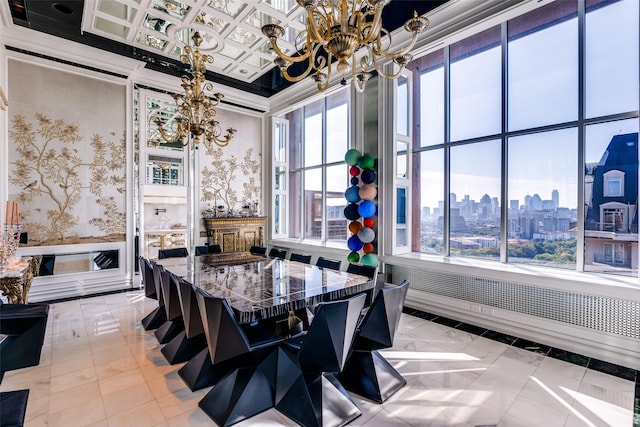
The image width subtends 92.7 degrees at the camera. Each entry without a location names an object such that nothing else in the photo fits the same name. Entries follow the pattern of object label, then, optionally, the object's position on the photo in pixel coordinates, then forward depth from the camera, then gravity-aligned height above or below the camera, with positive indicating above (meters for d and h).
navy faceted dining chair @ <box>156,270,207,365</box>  2.68 -1.23
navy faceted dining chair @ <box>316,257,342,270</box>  3.89 -0.69
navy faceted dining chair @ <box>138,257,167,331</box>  3.27 -0.92
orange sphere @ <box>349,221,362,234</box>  5.02 -0.25
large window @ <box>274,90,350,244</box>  6.46 +0.93
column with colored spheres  4.82 +0.05
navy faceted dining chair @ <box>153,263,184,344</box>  2.72 -0.86
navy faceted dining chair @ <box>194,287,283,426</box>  2.02 -1.20
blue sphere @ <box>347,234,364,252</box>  4.99 -0.53
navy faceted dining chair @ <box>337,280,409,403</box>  2.27 -1.21
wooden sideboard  6.50 -0.47
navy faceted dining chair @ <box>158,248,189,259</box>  4.77 -0.68
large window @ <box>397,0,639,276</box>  3.26 +0.90
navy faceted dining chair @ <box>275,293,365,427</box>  1.94 -1.19
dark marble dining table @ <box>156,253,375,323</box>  2.28 -0.68
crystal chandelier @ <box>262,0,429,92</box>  2.18 +1.33
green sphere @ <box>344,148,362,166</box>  5.05 +0.91
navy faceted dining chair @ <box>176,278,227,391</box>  2.35 -1.27
